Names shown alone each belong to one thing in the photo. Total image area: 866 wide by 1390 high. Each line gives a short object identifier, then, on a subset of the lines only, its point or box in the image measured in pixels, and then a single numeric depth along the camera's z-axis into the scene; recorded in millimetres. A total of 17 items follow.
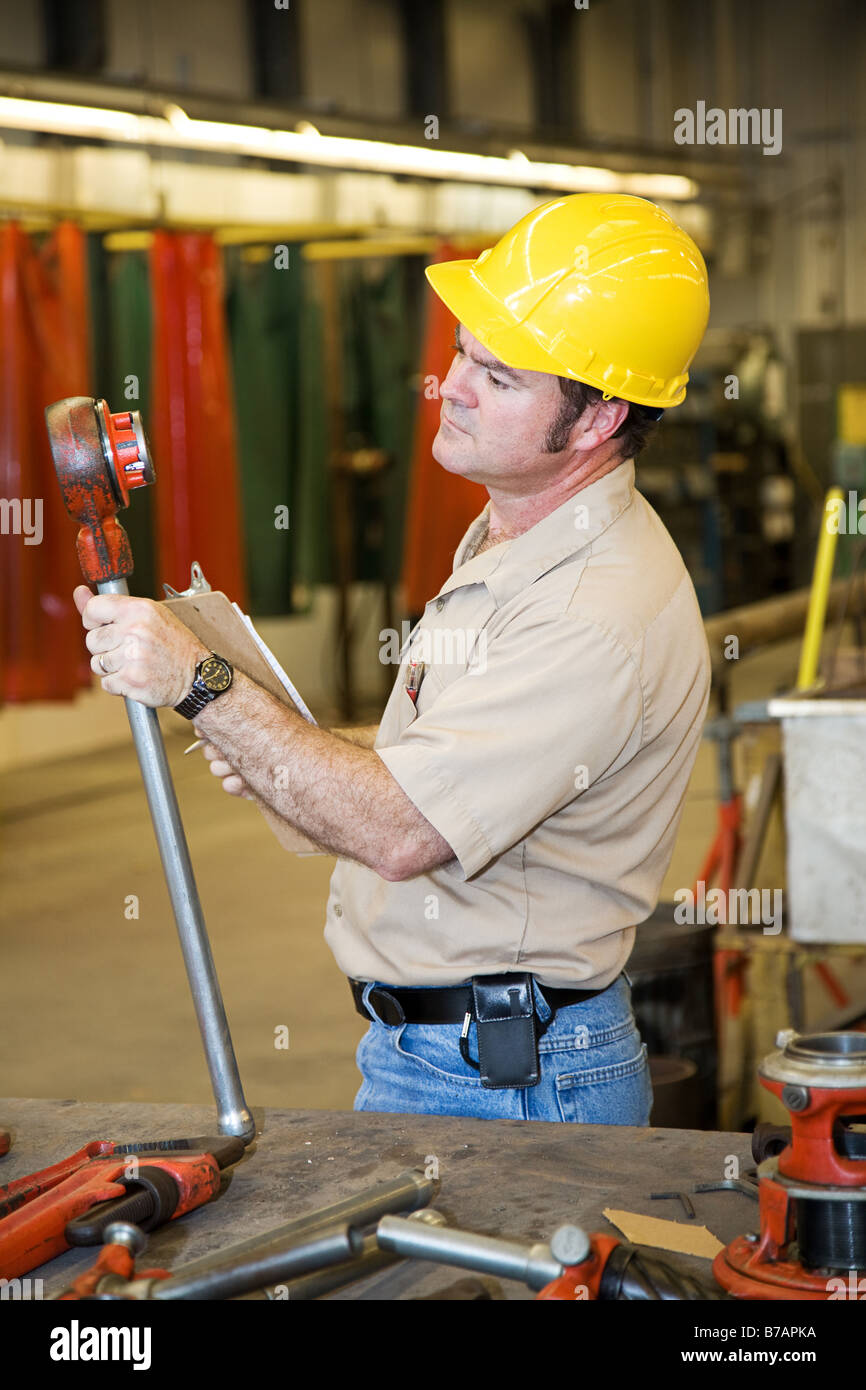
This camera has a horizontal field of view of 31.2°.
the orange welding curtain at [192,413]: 7238
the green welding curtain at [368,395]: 8703
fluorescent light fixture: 6430
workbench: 1561
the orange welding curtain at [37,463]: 6336
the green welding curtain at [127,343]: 7047
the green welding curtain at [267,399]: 7891
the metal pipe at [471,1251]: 1303
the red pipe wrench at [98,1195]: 1493
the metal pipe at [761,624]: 3939
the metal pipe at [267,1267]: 1304
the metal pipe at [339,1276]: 1373
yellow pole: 3639
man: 1727
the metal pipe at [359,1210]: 1396
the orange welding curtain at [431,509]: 8539
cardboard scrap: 1508
